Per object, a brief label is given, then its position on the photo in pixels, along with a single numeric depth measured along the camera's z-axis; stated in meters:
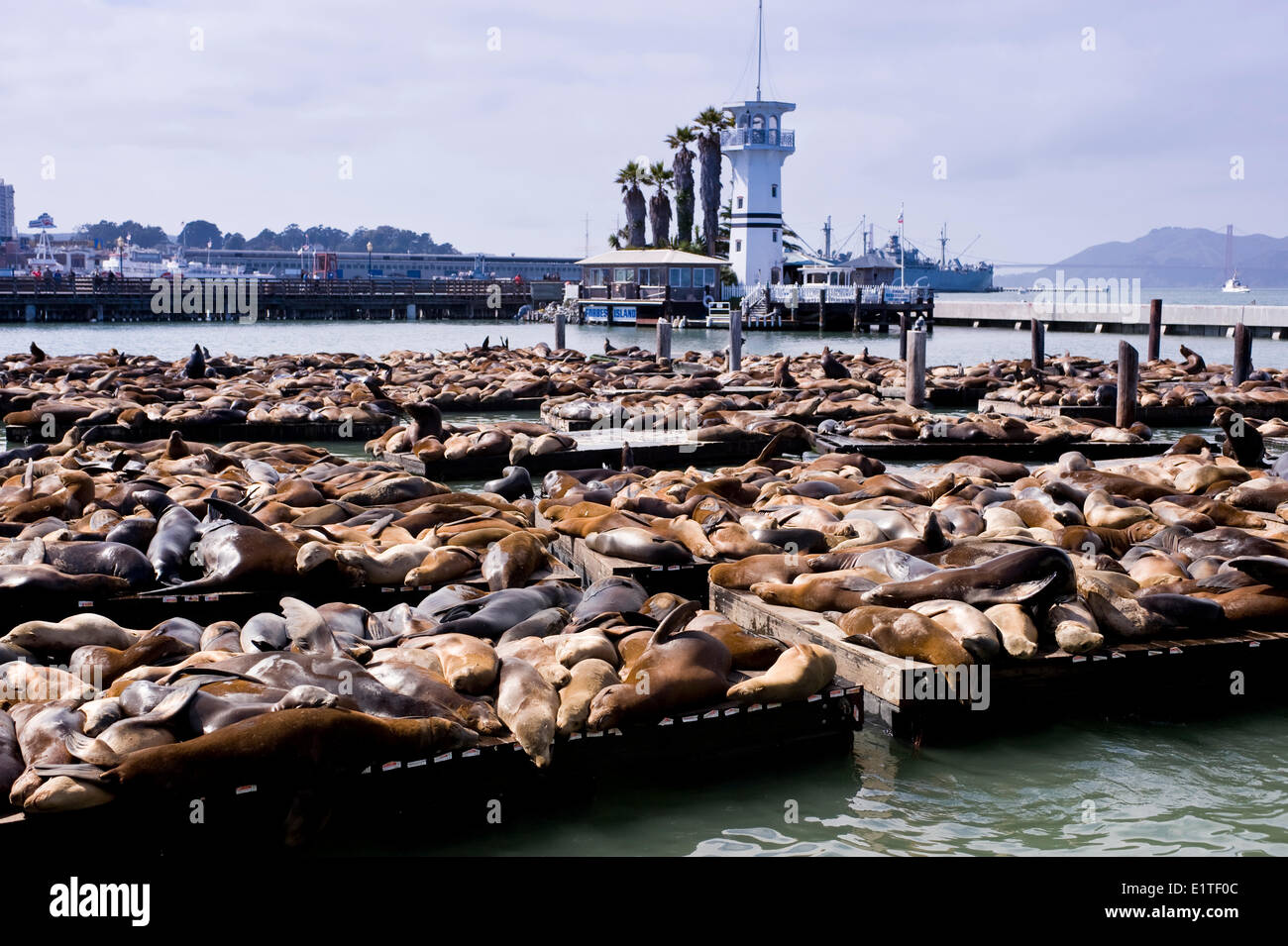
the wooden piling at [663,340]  28.38
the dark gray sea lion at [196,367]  22.20
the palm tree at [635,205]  65.56
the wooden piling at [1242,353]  21.28
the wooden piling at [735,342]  25.11
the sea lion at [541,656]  5.40
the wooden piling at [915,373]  19.89
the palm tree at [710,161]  61.75
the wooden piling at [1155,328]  28.67
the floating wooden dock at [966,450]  15.51
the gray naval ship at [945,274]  105.19
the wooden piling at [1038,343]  25.38
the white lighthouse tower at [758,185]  56.44
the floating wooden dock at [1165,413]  18.84
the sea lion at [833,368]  23.93
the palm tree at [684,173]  64.38
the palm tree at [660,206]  65.19
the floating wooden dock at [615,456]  13.68
